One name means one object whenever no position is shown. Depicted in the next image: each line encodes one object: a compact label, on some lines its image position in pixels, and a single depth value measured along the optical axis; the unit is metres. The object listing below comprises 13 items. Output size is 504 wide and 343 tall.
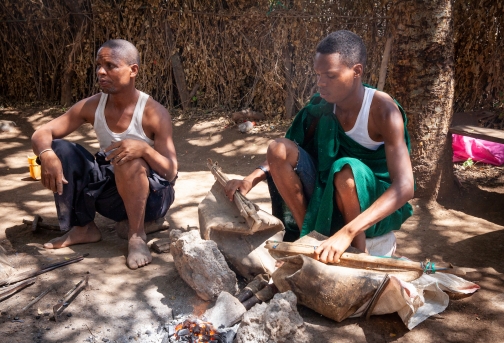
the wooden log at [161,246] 3.17
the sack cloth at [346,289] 2.28
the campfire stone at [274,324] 2.07
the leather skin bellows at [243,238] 2.75
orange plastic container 4.87
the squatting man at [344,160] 2.56
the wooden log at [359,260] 2.32
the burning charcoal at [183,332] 2.17
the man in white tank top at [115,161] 3.03
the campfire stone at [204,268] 2.53
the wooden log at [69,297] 2.41
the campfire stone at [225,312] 2.29
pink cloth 4.98
